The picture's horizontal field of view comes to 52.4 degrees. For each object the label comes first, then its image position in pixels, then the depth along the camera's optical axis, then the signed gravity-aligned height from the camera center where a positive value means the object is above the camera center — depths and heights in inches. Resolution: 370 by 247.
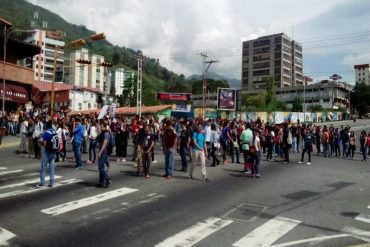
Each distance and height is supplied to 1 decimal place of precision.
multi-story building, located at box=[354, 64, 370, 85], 6373.0 +1058.8
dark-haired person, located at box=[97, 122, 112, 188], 425.1 -34.2
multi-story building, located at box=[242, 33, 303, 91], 5949.8 +1170.0
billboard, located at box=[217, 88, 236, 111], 2209.6 +194.5
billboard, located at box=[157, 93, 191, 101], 2637.8 +251.5
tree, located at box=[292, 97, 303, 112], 3590.1 +259.7
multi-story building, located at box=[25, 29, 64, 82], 4515.3 +981.6
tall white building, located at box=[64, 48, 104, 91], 4768.2 +738.3
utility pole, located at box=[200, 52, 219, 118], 2086.0 +395.5
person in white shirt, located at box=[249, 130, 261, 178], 526.6 -37.7
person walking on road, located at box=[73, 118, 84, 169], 553.9 -15.6
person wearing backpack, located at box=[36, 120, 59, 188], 415.8 -21.9
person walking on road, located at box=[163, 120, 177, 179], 493.4 -19.8
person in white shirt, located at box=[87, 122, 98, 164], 604.4 -19.7
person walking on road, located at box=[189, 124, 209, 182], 497.7 -22.0
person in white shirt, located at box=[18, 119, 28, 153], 741.9 -16.2
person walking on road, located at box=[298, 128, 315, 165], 713.6 -21.1
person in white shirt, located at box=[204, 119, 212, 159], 641.0 -0.7
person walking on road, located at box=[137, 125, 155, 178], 493.4 -25.6
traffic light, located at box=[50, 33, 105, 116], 965.8 +240.1
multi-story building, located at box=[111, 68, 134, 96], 5378.9 +772.9
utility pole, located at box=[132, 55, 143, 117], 1462.5 +208.3
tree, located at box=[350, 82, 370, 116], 4165.8 +396.1
